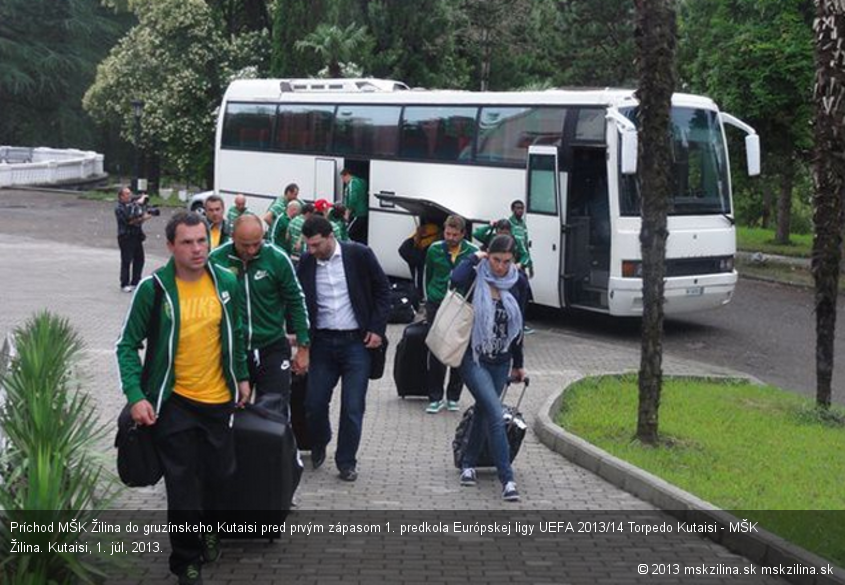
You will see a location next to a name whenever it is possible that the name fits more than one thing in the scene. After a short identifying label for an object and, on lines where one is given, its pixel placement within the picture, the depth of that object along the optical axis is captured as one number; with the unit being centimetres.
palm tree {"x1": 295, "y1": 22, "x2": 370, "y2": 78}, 3784
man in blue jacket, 923
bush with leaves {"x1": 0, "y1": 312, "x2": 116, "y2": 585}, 612
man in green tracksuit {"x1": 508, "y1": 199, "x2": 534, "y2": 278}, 1723
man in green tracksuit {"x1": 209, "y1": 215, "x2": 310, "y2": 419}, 849
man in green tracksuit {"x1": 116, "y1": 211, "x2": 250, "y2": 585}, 676
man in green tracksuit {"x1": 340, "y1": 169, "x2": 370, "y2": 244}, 2278
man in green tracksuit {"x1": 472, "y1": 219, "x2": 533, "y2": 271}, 1642
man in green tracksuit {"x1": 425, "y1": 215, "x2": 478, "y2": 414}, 1245
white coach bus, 1841
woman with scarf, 908
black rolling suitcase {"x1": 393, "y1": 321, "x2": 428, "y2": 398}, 1298
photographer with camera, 2217
